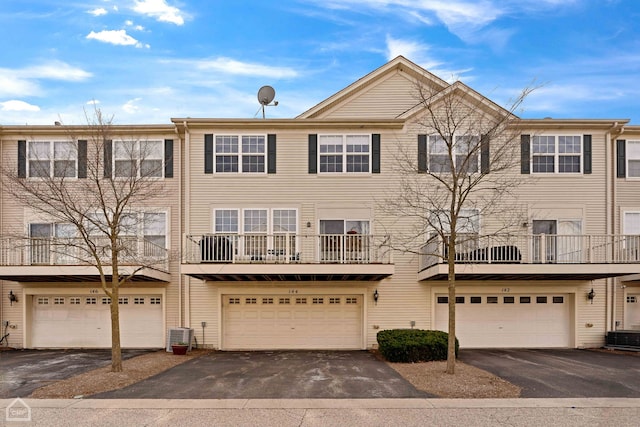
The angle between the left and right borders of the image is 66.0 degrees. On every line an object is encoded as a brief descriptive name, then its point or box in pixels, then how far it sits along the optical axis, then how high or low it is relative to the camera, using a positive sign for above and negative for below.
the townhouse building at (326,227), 17.00 -0.51
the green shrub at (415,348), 13.55 -3.78
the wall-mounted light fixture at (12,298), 17.25 -3.01
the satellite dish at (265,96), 19.45 +4.59
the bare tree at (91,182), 15.53 +1.02
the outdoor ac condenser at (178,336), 16.06 -4.05
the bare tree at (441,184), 16.72 +1.05
